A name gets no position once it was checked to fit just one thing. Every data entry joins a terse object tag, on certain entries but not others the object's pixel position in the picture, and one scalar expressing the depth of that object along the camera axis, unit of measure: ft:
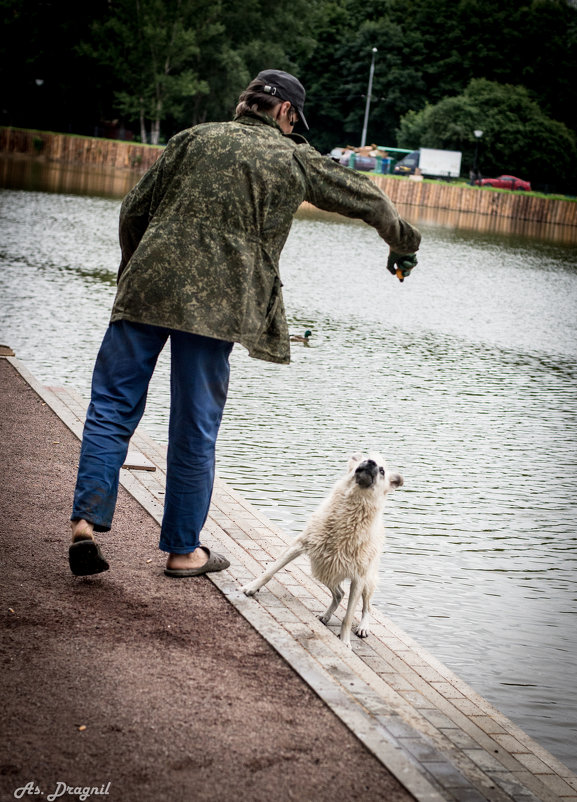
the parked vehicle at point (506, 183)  232.73
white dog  16.94
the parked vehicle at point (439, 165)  241.14
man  14.66
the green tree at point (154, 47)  233.76
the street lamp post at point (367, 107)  291.13
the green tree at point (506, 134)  250.57
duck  50.60
